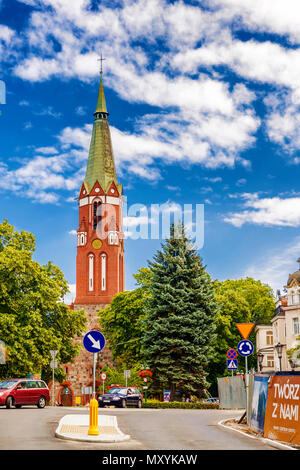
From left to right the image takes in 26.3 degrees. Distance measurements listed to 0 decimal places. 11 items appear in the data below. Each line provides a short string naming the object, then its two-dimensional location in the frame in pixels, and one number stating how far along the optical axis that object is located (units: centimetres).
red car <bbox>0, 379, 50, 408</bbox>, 2806
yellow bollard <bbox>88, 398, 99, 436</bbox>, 1472
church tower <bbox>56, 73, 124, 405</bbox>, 8069
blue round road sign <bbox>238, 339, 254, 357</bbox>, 2020
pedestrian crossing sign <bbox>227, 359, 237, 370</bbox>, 3112
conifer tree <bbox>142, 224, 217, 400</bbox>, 4350
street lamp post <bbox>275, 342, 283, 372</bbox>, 4644
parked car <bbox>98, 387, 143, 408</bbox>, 3294
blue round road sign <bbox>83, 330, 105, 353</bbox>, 1528
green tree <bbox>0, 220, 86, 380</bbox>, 3869
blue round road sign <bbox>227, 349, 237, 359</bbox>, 3161
